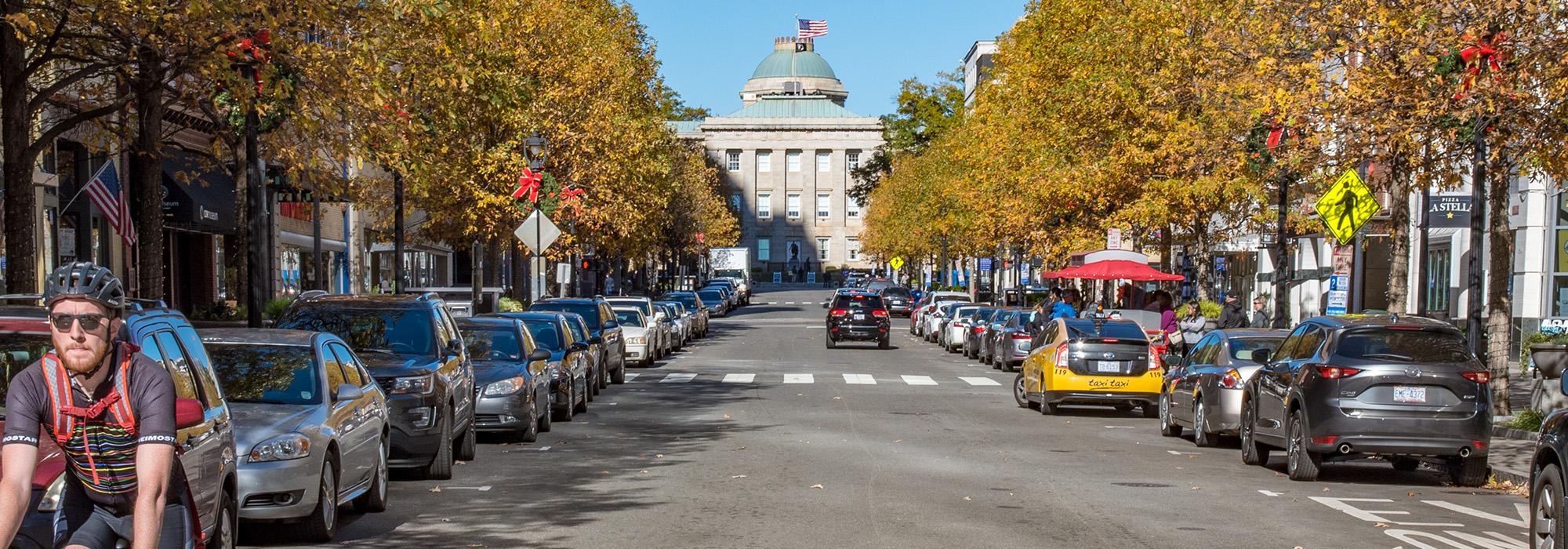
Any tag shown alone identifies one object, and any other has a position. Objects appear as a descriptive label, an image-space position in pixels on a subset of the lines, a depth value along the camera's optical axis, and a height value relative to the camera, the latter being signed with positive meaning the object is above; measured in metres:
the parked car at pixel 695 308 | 52.00 -2.15
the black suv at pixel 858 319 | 44.19 -2.04
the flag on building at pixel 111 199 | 25.41 +0.59
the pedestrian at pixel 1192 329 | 30.73 -1.57
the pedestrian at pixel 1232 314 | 30.06 -1.27
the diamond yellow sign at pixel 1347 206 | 21.42 +0.46
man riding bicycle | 5.80 -0.63
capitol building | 160.12 +6.42
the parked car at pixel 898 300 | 77.12 -2.72
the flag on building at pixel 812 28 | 163.38 +20.53
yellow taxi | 22.14 -1.67
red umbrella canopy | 36.75 -0.63
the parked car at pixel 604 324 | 28.20 -1.44
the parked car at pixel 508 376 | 17.22 -1.42
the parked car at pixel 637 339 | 34.44 -2.01
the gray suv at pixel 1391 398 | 14.15 -1.30
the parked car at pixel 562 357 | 20.11 -1.45
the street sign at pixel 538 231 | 34.12 +0.16
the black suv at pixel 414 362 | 13.62 -1.05
